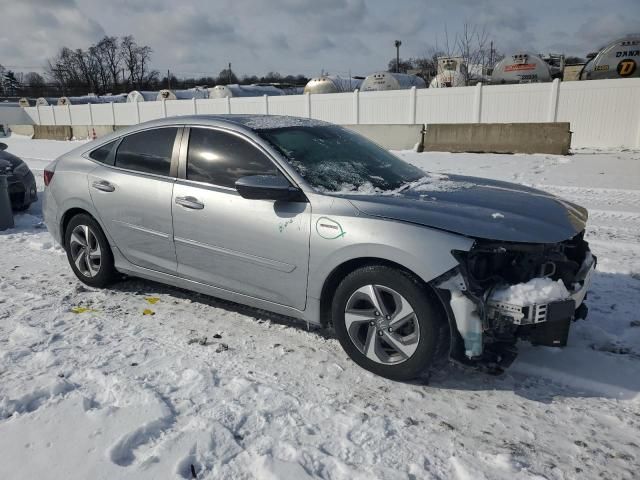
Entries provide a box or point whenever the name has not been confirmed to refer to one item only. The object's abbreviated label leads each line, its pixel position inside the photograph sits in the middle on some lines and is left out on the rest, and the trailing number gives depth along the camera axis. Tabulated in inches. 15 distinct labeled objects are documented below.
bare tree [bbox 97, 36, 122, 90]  3287.4
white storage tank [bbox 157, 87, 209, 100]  1483.8
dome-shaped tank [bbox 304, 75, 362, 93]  1217.4
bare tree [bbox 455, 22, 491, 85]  1130.0
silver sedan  114.3
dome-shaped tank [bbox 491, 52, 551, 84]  887.7
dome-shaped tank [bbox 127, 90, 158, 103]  1552.7
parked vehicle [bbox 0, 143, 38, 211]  308.0
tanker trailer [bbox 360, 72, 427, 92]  1122.7
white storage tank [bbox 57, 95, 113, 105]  1852.9
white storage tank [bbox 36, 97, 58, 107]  1779.5
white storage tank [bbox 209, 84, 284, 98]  1418.6
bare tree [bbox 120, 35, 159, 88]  3292.3
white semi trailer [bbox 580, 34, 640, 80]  770.2
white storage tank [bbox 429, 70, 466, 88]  1095.0
